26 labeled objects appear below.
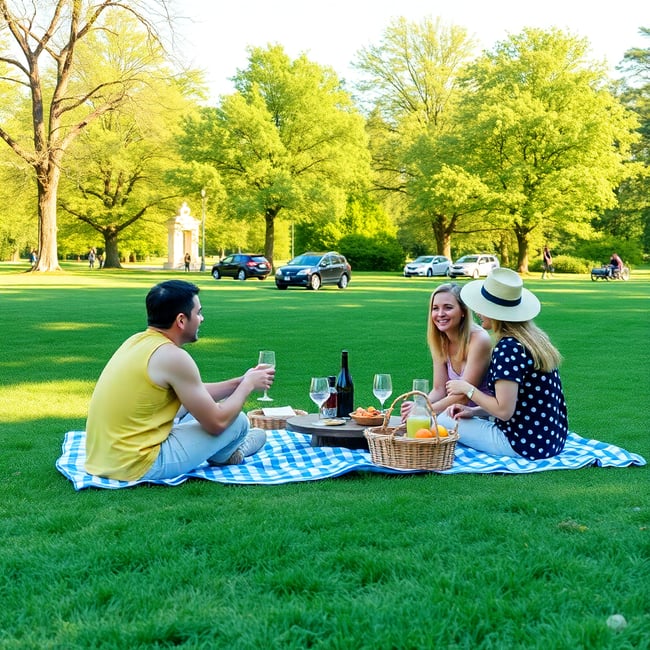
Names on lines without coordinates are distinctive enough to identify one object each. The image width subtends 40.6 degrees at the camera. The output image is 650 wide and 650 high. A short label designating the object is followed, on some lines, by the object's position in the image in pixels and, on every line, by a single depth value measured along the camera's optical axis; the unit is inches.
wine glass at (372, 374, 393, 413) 265.7
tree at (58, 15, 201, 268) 2247.8
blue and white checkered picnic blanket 230.2
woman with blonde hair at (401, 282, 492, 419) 267.3
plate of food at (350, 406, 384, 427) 267.6
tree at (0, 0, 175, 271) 1658.5
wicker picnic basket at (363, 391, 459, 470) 232.8
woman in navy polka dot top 242.7
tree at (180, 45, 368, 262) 2158.0
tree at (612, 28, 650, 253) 2677.2
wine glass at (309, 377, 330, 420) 263.1
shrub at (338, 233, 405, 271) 2556.6
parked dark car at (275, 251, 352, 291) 1414.9
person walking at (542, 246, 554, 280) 2004.2
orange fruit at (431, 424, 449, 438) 239.2
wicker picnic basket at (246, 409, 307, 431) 307.7
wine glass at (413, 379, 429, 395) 252.4
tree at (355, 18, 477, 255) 2539.4
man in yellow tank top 218.2
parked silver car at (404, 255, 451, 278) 2065.7
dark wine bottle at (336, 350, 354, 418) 278.1
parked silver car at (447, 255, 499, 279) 1989.4
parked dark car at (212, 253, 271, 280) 1860.2
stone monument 2400.3
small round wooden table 261.3
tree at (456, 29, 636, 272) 2098.9
